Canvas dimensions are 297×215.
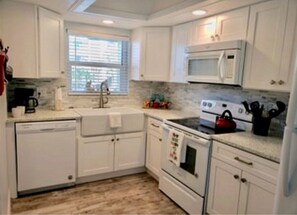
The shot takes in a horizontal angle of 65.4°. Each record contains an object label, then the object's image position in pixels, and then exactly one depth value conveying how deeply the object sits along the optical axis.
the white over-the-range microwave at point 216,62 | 2.28
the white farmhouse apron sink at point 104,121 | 2.92
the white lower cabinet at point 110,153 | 2.99
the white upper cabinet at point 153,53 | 3.38
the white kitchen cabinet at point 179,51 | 3.05
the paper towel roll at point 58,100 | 3.15
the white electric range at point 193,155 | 2.28
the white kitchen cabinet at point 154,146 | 3.10
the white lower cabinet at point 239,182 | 1.75
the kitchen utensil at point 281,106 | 2.11
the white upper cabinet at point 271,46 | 1.92
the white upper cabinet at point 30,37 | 2.53
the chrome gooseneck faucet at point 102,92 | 3.60
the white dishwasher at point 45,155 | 2.58
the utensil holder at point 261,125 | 2.21
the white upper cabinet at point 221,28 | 2.29
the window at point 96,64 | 3.45
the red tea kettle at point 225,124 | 2.43
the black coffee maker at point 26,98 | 2.87
